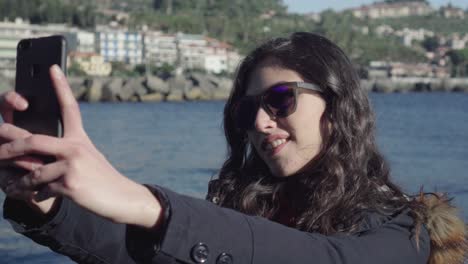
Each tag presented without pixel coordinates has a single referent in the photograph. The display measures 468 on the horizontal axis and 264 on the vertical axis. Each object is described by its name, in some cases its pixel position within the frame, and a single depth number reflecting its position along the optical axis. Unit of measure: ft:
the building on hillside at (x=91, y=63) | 259.80
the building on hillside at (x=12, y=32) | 212.43
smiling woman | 3.14
